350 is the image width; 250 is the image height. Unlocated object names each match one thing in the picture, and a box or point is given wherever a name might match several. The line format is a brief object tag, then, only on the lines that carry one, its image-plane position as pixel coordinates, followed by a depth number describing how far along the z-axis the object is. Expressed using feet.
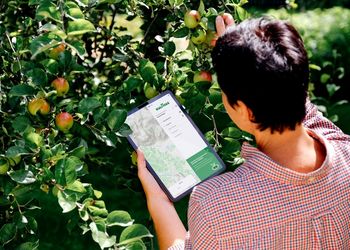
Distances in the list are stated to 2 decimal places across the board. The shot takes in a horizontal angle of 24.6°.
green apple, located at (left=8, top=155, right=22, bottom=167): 6.75
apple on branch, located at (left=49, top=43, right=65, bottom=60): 7.09
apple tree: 6.36
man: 5.28
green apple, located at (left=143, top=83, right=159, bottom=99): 7.10
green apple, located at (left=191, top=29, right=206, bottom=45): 7.07
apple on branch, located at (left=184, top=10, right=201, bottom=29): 7.05
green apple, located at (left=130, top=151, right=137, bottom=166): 7.10
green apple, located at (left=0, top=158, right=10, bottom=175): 6.78
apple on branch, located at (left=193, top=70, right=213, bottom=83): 7.29
